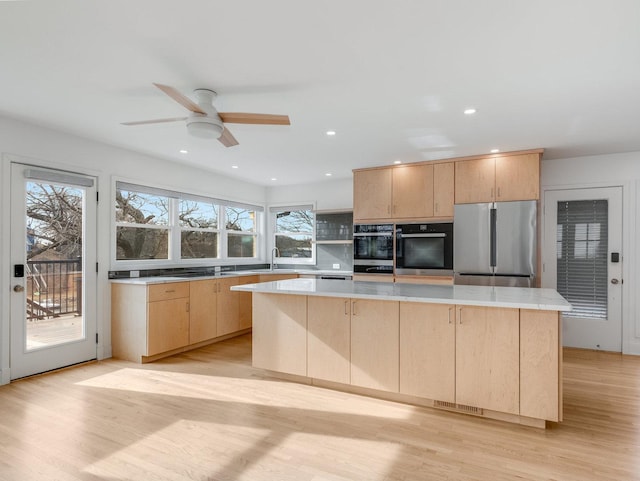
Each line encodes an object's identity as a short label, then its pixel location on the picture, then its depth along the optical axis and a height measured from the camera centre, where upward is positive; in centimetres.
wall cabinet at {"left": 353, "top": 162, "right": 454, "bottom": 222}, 479 +64
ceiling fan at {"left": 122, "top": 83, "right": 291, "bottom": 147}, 258 +85
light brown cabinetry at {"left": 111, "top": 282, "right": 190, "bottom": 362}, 403 -91
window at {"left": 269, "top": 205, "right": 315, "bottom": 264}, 658 +11
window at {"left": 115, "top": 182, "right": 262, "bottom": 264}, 456 +18
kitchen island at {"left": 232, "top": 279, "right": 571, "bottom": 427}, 253 -81
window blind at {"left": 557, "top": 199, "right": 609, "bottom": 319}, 467 -20
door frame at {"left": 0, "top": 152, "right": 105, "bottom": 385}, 335 -5
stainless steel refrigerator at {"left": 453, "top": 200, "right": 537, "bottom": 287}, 432 -5
